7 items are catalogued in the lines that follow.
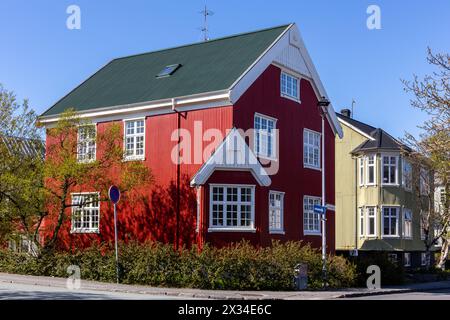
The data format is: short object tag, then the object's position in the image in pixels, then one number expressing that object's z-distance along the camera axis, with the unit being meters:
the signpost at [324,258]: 25.25
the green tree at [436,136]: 17.53
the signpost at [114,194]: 23.28
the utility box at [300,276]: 24.20
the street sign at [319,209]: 25.02
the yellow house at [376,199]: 44.09
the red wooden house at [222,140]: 27.75
